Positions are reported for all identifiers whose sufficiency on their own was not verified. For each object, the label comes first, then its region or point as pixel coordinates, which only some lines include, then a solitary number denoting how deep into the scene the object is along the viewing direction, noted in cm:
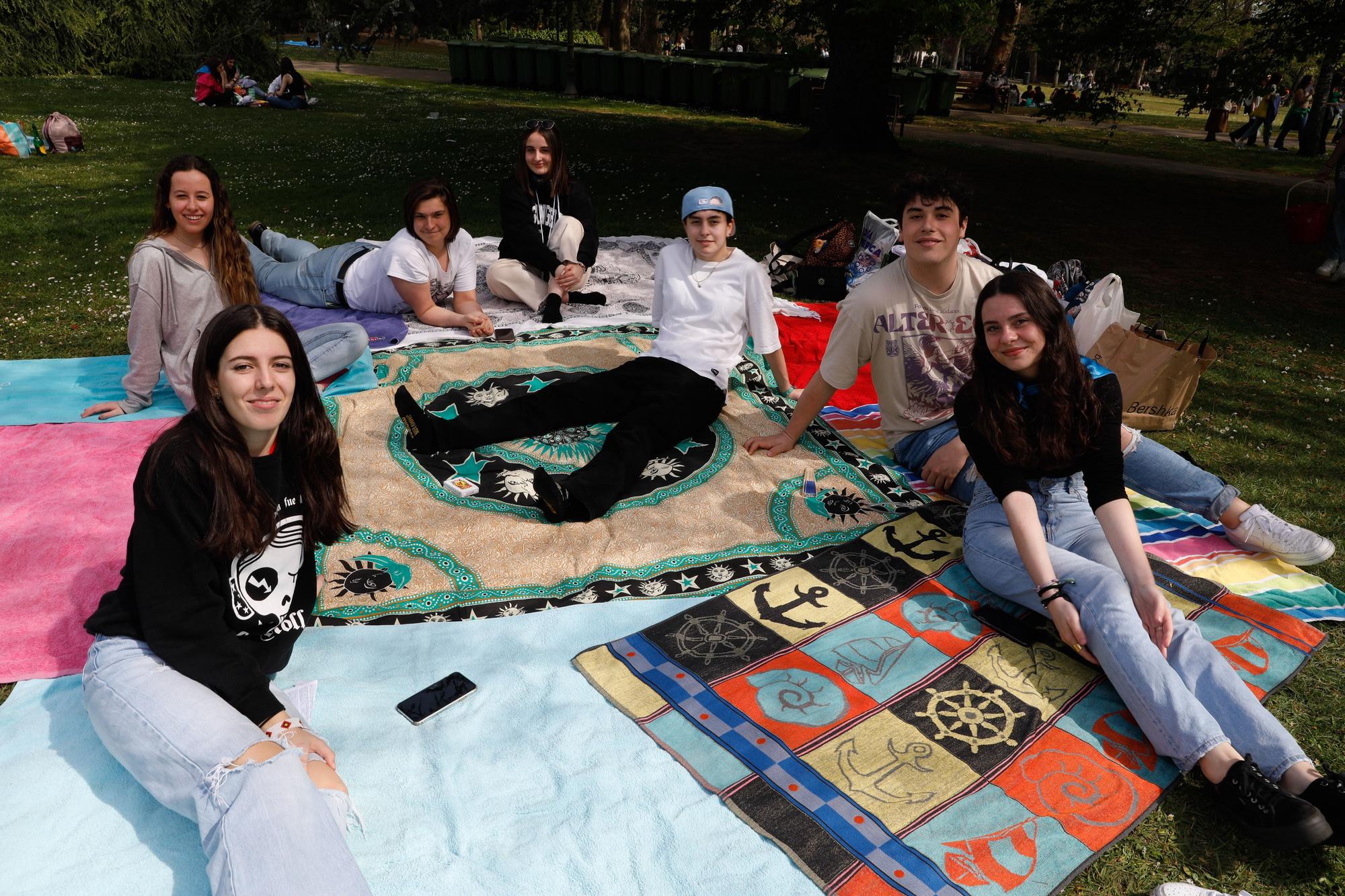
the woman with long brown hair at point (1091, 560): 284
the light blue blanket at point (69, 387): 526
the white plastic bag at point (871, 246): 747
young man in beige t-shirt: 445
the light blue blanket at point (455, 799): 260
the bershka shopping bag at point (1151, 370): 536
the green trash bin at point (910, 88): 2305
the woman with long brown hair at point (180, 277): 492
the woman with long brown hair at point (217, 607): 252
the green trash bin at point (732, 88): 2266
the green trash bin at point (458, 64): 2792
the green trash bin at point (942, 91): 2522
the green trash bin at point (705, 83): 2377
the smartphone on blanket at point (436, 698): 320
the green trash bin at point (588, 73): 2659
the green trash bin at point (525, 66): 2741
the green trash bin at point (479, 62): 2773
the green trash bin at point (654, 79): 2484
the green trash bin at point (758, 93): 2255
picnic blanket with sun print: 397
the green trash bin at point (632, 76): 2545
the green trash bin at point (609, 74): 2609
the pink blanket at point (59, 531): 346
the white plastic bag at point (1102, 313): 567
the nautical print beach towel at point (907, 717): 275
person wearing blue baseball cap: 501
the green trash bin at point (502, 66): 2755
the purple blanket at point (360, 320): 638
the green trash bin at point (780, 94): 2195
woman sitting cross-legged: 722
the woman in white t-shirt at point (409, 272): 641
